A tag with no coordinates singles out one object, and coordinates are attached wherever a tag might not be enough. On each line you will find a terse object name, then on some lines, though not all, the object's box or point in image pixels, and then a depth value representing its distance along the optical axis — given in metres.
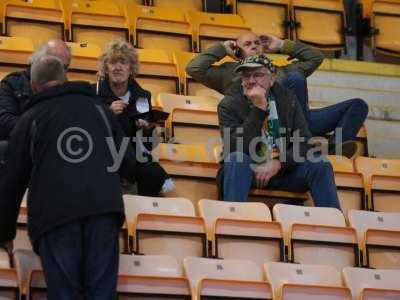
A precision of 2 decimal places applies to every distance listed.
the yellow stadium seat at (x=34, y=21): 16.89
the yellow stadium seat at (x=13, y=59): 15.60
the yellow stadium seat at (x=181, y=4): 19.00
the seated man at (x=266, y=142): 13.75
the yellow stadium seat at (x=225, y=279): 11.23
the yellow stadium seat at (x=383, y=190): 14.91
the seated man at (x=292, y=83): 15.25
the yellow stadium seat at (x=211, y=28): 18.07
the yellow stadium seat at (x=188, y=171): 14.12
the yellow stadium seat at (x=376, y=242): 13.35
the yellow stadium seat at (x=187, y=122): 15.23
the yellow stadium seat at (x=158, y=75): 16.39
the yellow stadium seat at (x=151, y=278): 11.00
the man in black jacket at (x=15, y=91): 12.81
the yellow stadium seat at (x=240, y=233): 12.51
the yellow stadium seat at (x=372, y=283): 11.94
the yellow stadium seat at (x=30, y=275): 10.59
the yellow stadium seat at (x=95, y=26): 17.24
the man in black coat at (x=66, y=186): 10.03
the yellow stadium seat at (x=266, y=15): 19.16
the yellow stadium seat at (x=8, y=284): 10.56
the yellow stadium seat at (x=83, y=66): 15.89
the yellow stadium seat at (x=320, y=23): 19.21
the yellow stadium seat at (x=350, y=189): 14.83
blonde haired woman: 13.35
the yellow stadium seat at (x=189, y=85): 16.77
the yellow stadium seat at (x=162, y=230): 12.21
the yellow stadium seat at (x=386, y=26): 19.46
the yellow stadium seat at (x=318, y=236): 12.86
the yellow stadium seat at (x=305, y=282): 11.55
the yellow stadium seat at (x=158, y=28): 17.64
